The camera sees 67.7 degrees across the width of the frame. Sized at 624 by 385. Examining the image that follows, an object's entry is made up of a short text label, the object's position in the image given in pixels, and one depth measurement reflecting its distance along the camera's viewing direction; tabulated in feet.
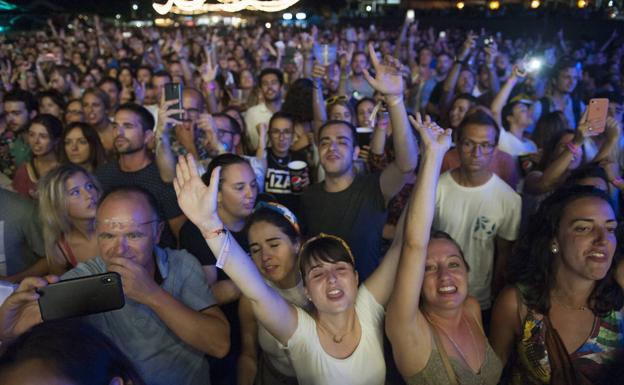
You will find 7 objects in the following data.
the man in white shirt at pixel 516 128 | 12.94
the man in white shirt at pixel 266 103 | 16.38
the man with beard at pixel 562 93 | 16.44
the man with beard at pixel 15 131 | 13.74
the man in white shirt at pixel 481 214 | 8.78
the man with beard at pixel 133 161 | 10.42
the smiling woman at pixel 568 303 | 6.16
